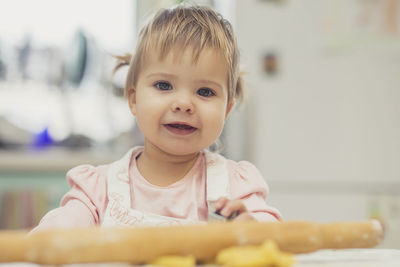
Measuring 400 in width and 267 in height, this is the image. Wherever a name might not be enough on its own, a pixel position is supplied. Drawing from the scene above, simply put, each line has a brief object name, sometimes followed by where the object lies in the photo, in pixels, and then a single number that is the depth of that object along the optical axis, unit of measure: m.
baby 0.79
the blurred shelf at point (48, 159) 2.10
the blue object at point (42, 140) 2.27
